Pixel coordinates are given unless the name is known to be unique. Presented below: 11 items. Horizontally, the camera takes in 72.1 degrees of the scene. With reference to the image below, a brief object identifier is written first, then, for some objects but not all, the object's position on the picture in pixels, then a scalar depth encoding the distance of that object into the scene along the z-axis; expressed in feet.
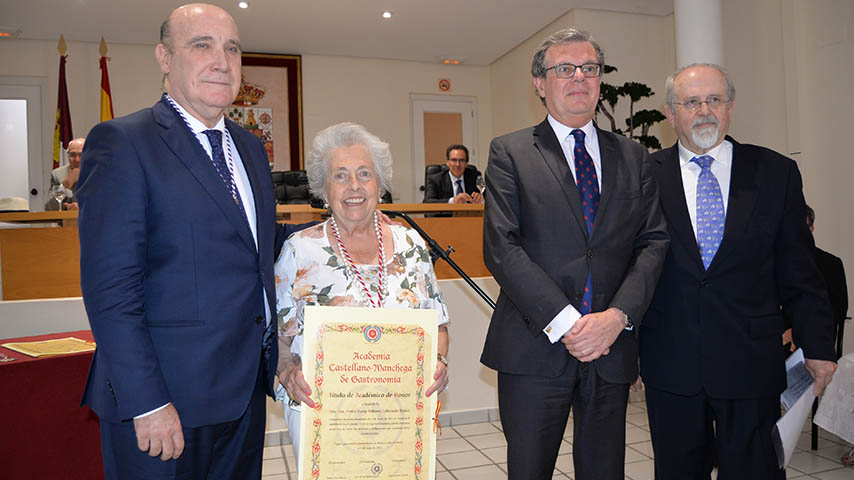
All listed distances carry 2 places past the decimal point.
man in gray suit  5.58
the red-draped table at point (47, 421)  6.55
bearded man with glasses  6.18
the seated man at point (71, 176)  13.81
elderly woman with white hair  5.33
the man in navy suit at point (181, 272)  4.10
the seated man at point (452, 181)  21.01
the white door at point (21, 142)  24.47
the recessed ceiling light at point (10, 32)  23.02
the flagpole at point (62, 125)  21.18
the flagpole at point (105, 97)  19.63
